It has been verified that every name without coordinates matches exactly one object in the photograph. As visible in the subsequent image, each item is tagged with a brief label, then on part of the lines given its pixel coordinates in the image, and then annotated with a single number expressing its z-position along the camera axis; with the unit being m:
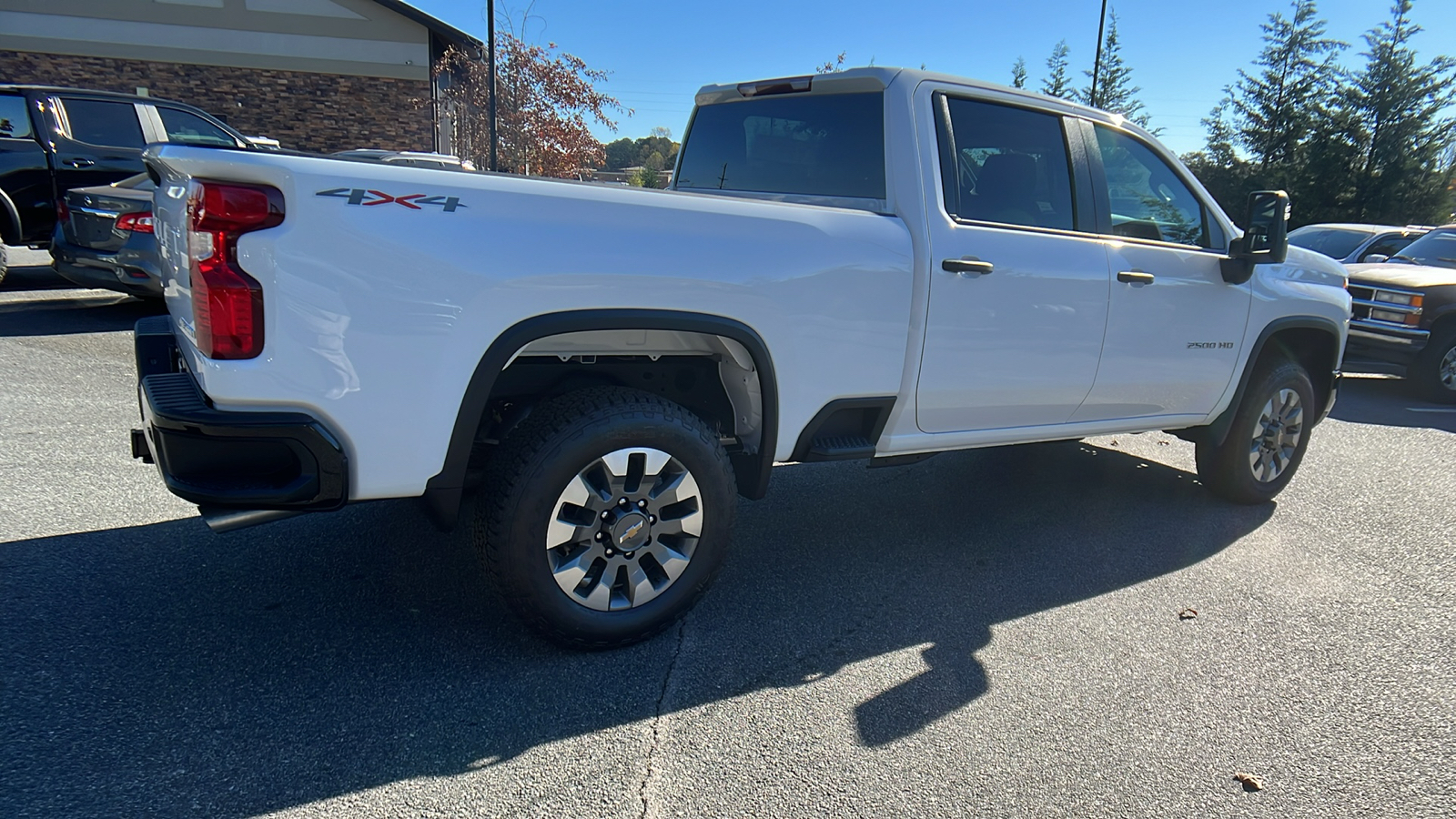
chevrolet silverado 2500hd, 2.47
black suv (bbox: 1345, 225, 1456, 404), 9.13
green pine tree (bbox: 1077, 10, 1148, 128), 35.47
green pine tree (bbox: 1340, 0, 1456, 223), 27.48
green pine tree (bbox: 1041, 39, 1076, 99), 35.88
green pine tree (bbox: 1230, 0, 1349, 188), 29.97
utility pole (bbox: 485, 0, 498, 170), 17.36
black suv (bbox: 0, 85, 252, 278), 8.94
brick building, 20.98
